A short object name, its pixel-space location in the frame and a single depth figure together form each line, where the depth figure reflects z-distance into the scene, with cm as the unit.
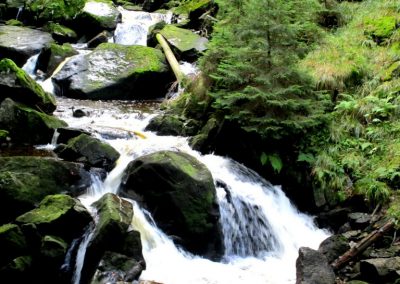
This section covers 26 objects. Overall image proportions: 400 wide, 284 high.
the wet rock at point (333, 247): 633
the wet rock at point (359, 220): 727
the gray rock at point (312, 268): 571
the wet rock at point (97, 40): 1734
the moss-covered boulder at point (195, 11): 1739
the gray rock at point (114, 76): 1278
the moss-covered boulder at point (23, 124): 876
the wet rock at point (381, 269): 560
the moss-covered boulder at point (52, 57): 1409
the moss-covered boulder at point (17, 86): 923
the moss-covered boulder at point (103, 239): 584
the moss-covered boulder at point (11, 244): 561
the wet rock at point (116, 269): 557
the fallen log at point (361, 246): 617
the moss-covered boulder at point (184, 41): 1488
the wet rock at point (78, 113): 1080
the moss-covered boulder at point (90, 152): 798
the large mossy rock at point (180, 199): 697
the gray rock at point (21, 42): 1434
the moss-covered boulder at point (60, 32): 1758
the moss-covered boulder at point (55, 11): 1895
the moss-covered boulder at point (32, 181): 634
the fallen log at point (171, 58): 1291
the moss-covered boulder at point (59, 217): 584
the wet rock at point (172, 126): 973
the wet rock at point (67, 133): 886
